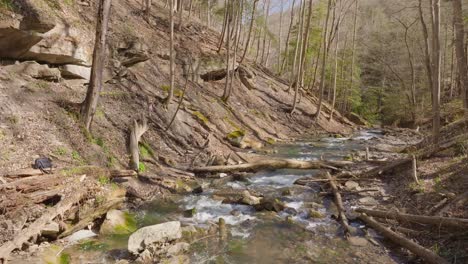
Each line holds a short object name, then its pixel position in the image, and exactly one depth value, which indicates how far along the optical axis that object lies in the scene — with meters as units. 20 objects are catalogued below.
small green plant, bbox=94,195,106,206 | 8.14
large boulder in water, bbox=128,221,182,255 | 6.62
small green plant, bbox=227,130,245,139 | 17.34
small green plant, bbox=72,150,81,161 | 9.42
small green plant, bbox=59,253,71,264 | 6.15
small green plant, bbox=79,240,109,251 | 6.76
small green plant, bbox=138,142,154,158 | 12.05
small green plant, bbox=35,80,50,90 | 11.06
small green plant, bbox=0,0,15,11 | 10.29
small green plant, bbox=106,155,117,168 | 10.31
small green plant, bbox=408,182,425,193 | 9.03
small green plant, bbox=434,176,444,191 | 8.64
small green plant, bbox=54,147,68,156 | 9.15
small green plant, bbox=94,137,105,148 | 10.68
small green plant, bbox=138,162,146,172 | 11.00
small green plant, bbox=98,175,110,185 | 9.07
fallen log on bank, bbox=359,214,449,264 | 5.78
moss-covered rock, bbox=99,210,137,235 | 7.63
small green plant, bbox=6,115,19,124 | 8.96
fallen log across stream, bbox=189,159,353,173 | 13.27
